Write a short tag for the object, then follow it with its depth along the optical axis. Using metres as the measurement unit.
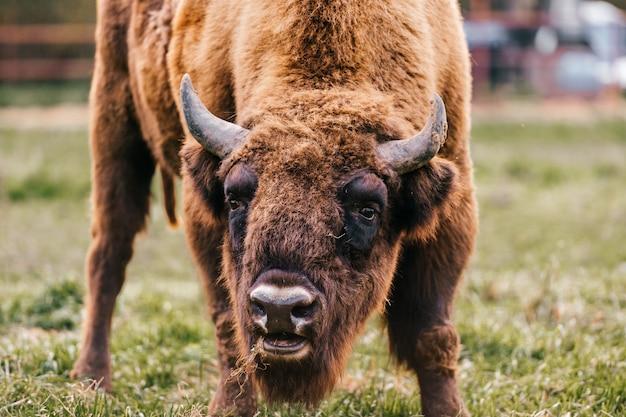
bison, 7.89
